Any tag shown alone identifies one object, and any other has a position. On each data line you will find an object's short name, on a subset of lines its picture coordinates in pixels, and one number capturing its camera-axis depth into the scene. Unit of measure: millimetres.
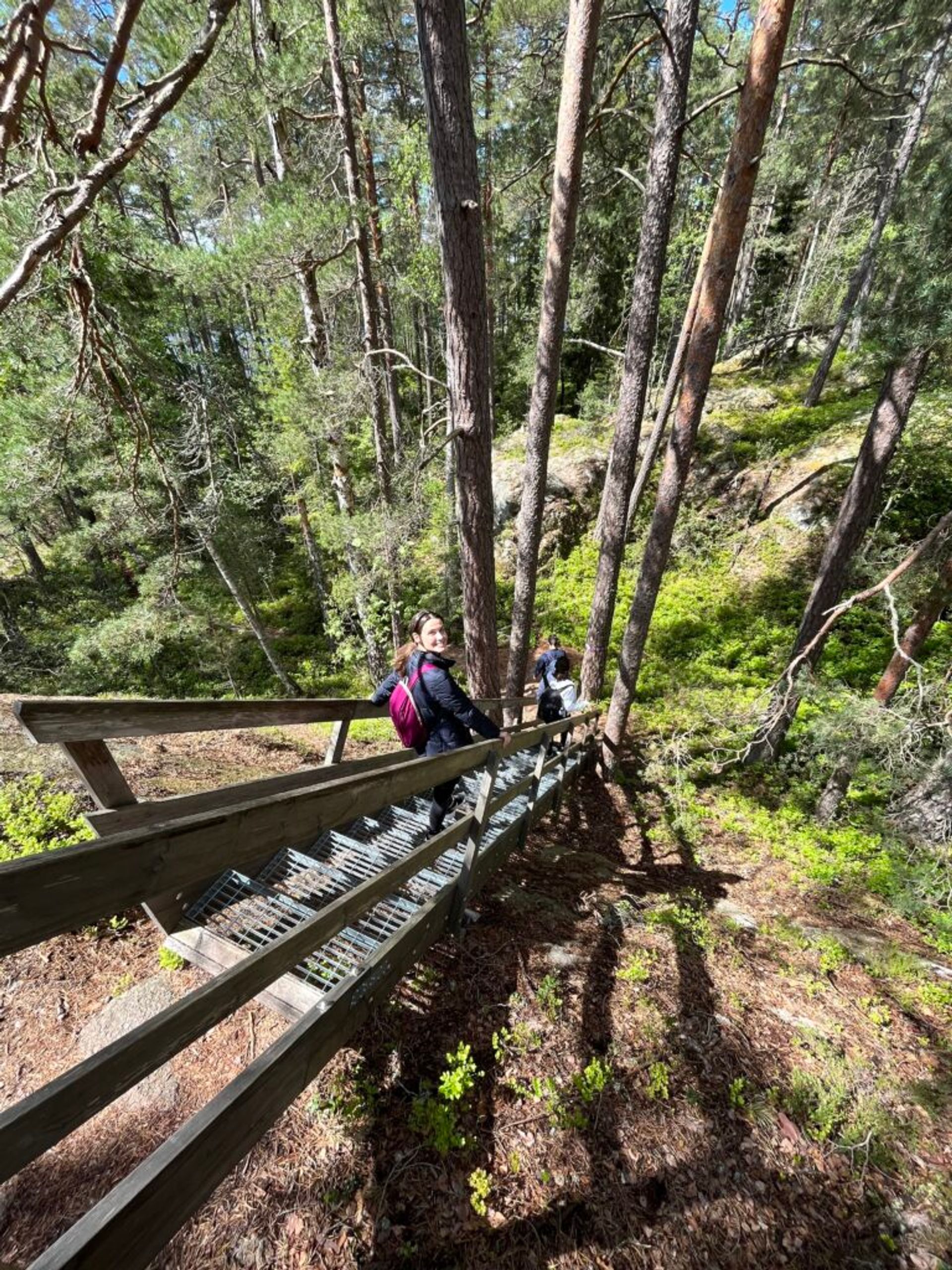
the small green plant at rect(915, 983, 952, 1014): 4098
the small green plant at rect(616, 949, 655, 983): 3535
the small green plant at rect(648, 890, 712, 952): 4109
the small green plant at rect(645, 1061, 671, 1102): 2809
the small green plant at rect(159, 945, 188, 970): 2818
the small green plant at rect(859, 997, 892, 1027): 3744
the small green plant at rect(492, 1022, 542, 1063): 2797
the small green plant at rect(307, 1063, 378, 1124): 2355
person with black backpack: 8062
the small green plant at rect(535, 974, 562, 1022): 3090
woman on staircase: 3586
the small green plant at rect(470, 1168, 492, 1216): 2213
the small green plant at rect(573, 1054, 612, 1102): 2707
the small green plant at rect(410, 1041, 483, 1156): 2377
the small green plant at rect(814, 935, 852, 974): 4305
